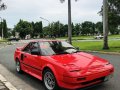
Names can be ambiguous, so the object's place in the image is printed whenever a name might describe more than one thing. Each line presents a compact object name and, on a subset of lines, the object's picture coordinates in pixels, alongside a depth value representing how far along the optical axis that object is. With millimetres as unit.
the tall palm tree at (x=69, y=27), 11450
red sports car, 2841
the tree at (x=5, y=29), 49237
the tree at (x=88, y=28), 52171
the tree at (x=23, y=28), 46175
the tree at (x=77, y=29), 50580
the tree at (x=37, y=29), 53132
